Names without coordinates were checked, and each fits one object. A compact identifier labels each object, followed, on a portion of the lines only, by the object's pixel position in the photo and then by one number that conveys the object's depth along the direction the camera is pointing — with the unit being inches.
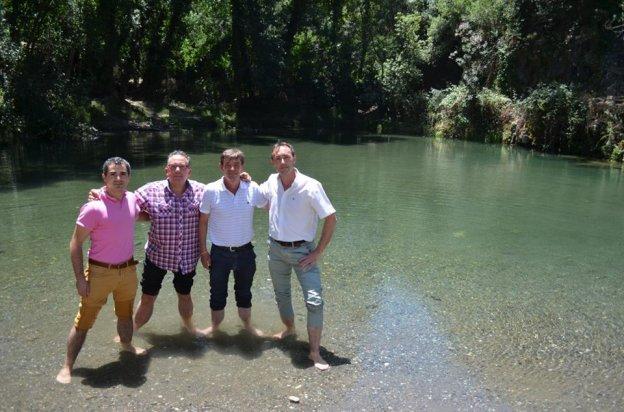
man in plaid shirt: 188.4
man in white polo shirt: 190.9
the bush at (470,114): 1055.6
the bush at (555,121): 863.1
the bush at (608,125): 793.6
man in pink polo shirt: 167.8
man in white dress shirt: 184.7
